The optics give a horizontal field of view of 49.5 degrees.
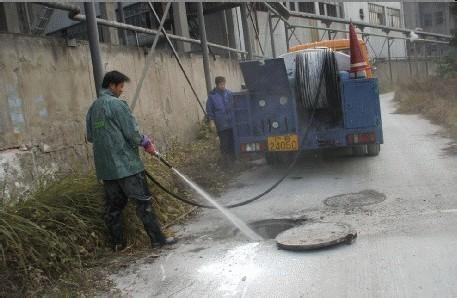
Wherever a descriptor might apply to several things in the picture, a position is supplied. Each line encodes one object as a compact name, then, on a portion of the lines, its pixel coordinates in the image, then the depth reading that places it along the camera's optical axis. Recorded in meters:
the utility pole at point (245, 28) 17.50
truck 7.71
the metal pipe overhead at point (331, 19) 23.48
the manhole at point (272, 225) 5.43
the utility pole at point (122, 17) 11.48
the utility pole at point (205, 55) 11.95
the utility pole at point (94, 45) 6.29
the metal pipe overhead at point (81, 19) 6.88
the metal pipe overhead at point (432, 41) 35.66
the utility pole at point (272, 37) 20.55
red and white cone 7.88
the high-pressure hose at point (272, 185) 5.70
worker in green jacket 4.96
